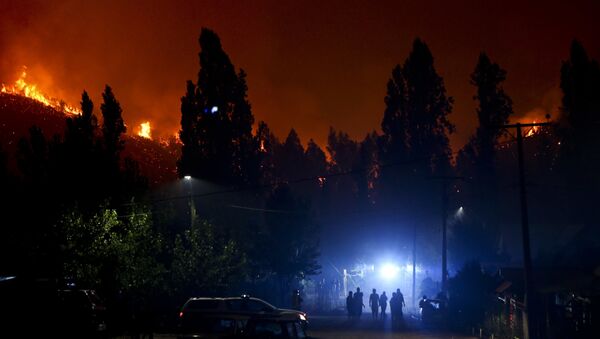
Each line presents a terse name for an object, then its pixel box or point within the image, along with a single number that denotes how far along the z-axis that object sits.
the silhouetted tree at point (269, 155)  56.09
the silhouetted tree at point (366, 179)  85.38
